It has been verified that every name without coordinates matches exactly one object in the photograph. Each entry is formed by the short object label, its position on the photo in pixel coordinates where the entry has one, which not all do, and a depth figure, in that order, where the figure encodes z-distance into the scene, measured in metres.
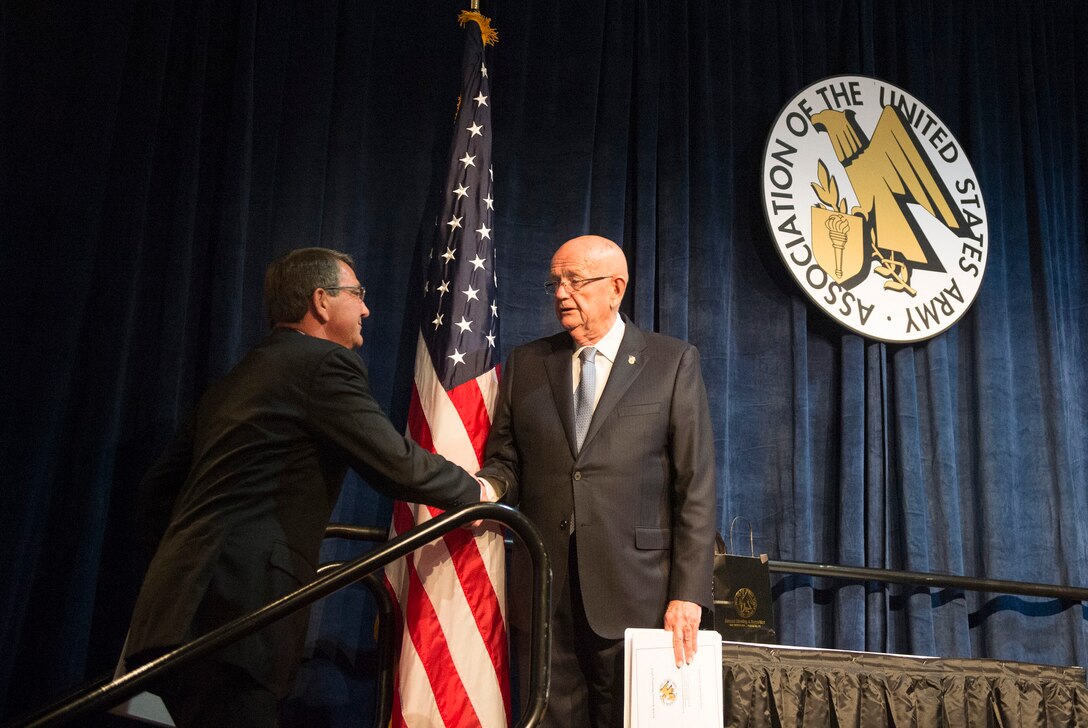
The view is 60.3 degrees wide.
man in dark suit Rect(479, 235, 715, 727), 2.31
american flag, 2.48
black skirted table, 2.52
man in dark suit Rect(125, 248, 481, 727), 1.86
